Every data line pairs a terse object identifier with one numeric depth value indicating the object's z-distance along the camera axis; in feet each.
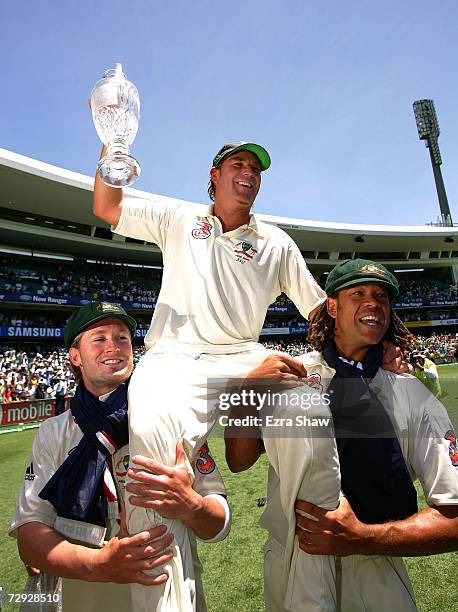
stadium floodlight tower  144.46
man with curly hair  4.46
